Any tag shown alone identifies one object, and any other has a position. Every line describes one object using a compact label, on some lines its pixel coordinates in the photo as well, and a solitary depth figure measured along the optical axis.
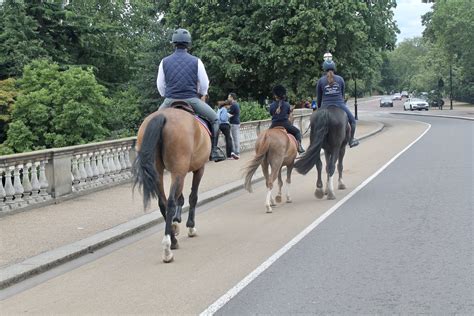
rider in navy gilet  8.44
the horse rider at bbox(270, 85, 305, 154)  11.85
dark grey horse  12.14
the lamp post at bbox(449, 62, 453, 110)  76.79
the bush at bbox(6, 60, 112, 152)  27.28
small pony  11.38
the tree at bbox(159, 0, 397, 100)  35.16
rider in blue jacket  12.18
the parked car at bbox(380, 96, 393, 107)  93.54
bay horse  7.54
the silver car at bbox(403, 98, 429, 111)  74.50
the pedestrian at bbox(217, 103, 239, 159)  10.47
